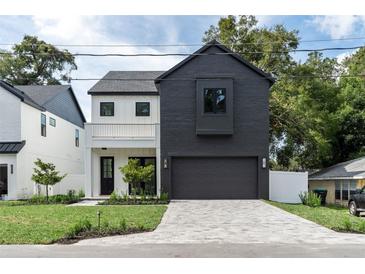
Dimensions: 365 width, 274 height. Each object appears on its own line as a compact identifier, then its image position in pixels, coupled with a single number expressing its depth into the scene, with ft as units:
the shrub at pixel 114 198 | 60.90
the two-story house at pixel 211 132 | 66.69
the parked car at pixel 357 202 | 53.93
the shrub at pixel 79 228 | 31.72
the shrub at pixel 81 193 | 72.83
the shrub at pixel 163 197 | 62.13
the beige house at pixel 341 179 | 71.41
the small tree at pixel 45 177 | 62.95
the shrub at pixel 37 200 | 61.00
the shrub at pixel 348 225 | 35.19
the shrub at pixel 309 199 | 63.67
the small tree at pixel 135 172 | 60.54
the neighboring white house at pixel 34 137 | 70.38
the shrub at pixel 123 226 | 34.32
